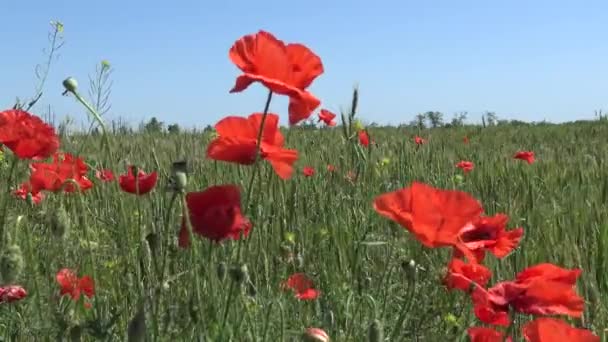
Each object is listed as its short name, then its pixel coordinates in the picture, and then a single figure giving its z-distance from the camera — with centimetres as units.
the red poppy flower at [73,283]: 156
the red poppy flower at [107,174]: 226
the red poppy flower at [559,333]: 86
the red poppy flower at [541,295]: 108
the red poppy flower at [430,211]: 110
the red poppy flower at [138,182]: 147
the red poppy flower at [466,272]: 133
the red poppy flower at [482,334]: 112
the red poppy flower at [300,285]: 181
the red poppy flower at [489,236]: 135
